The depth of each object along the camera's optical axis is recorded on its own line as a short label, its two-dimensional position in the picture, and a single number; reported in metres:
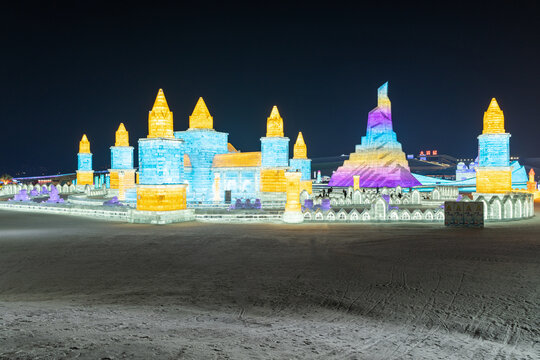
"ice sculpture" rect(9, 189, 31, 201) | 33.48
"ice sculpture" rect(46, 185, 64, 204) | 29.97
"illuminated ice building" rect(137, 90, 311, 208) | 28.42
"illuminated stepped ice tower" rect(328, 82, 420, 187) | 49.06
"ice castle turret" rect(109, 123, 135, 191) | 34.22
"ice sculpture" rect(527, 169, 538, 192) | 37.91
